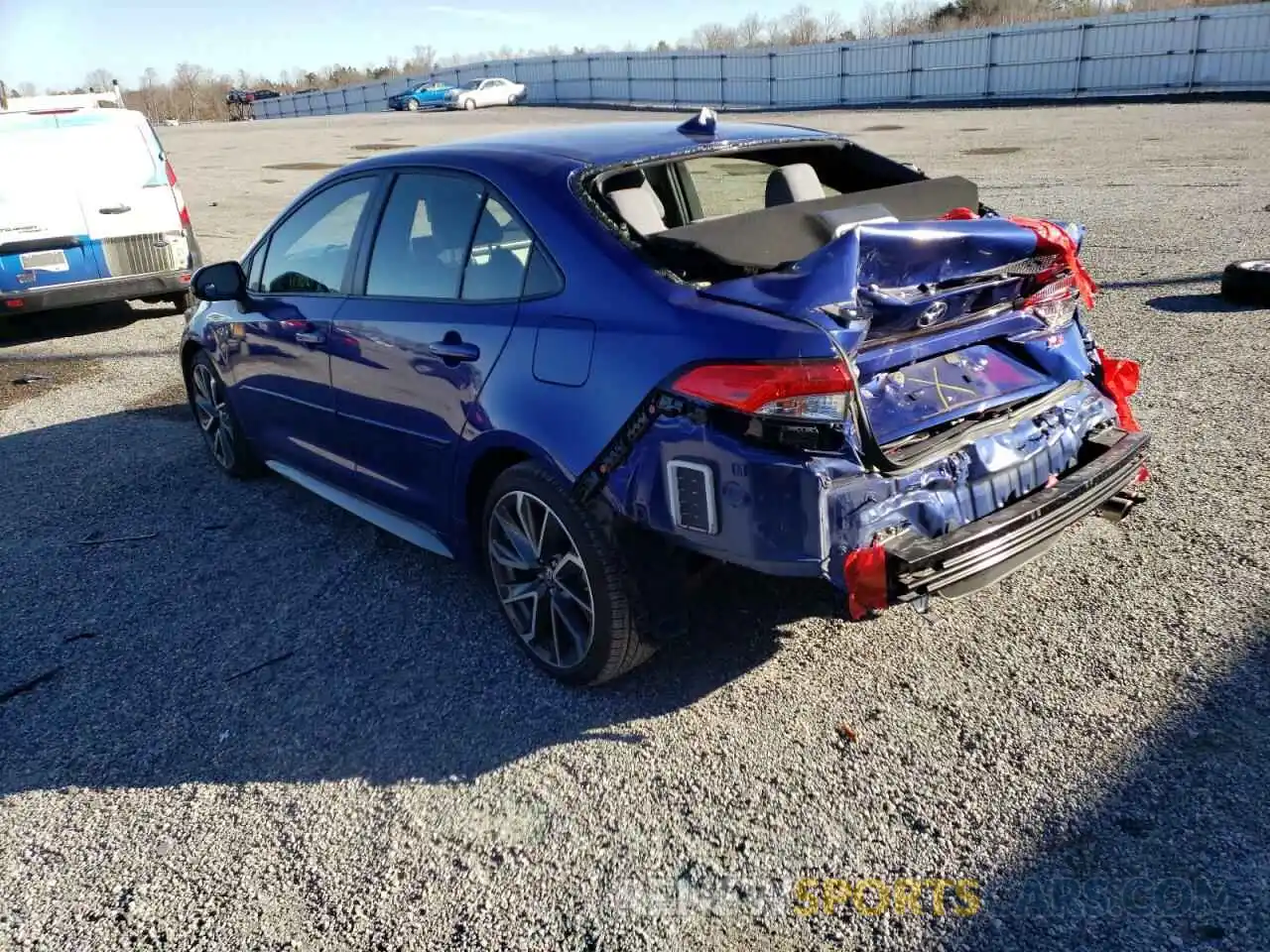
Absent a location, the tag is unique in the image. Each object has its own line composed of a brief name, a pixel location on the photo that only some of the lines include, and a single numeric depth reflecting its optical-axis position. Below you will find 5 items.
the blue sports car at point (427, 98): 49.28
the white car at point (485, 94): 47.78
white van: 8.59
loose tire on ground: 7.00
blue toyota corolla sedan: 2.71
